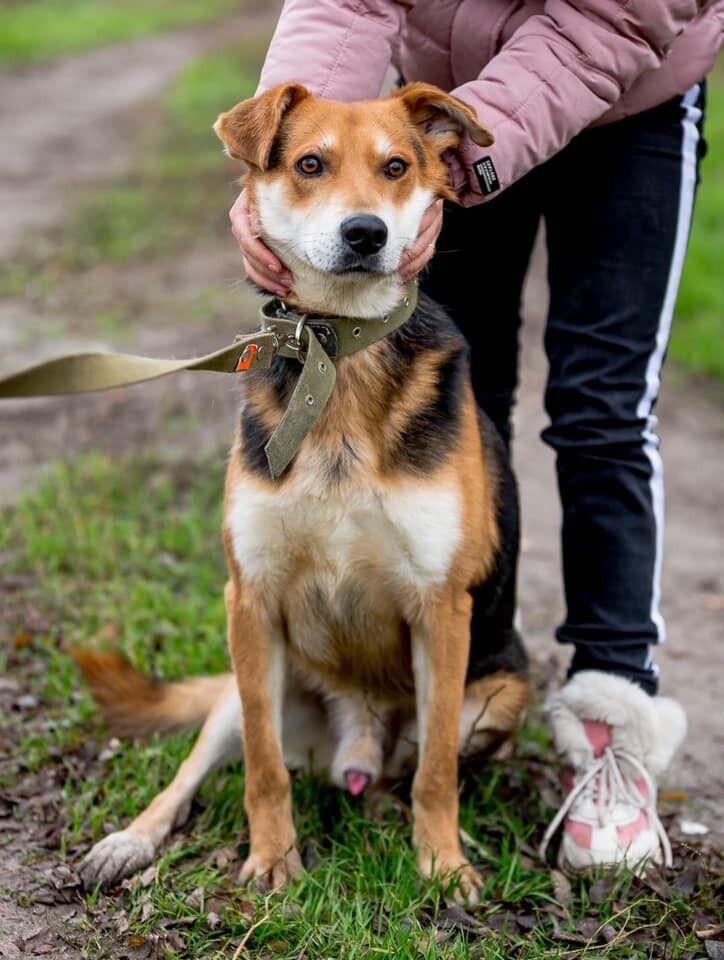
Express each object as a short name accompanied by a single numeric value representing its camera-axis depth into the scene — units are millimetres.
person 2672
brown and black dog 2627
